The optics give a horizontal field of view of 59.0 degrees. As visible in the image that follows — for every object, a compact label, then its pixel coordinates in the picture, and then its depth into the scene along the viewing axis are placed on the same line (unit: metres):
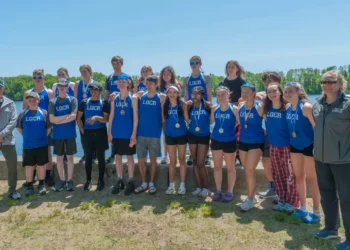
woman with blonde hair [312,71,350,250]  3.71
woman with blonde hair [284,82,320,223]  4.50
